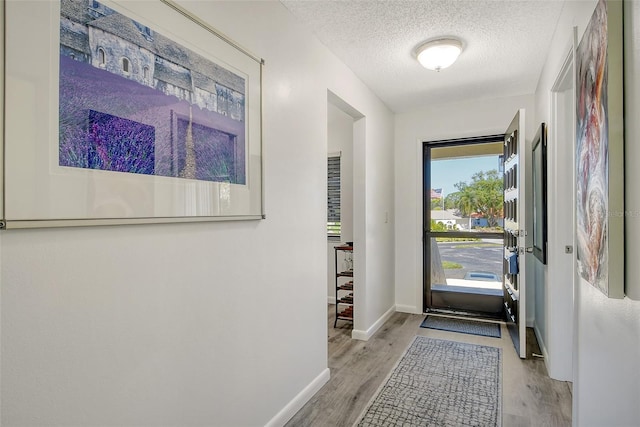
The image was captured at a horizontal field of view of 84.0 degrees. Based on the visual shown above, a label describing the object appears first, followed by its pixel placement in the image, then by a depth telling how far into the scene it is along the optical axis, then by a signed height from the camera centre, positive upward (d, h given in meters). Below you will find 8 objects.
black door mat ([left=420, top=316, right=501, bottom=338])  3.55 -1.19
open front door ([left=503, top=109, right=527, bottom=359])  2.83 -0.15
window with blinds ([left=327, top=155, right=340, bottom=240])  4.59 +0.20
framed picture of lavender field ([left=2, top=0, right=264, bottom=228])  0.94 +0.33
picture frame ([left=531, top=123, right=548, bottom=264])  2.70 +0.15
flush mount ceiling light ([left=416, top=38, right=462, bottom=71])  2.48 +1.16
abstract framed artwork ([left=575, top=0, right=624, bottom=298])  1.07 +0.21
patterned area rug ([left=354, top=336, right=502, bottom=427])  2.07 -1.19
